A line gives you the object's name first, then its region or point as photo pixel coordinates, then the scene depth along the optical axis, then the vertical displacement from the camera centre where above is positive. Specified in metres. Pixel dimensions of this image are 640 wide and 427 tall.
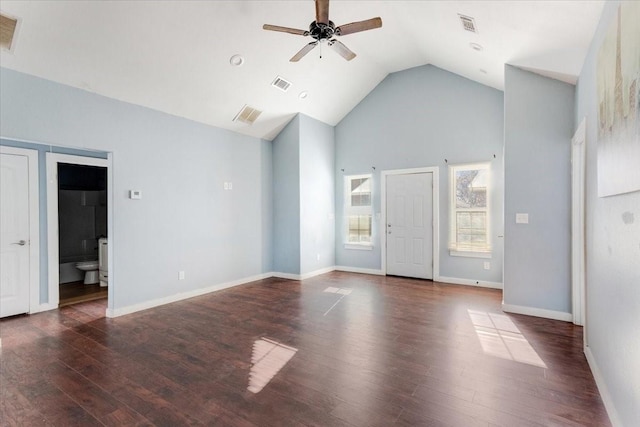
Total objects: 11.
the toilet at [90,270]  5.87 -1.08
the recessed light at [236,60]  4.36 +2.14
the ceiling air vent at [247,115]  5.39 +1.71
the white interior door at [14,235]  4.04 -0.28
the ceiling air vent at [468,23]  3.41 +2.11
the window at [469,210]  5.52 +0.03
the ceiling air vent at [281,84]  5.10 +2.13
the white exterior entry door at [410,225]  6.06 -0.25
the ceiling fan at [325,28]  3.07 +1.92
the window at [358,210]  6.79 +0.05
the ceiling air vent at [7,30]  2.99 +1.79
